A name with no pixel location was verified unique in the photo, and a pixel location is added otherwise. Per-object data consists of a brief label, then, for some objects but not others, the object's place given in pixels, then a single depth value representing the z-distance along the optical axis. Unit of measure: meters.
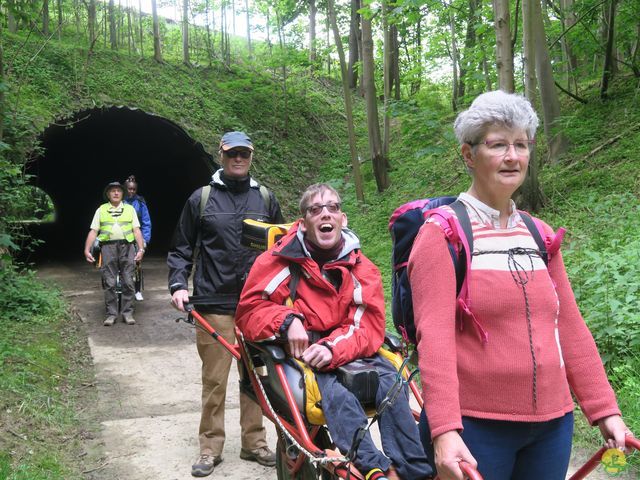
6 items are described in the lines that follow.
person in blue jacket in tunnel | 10.46
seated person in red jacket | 3.14
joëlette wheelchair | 2.78
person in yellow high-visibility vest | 9.20
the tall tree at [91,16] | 16.17
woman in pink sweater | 1.76
